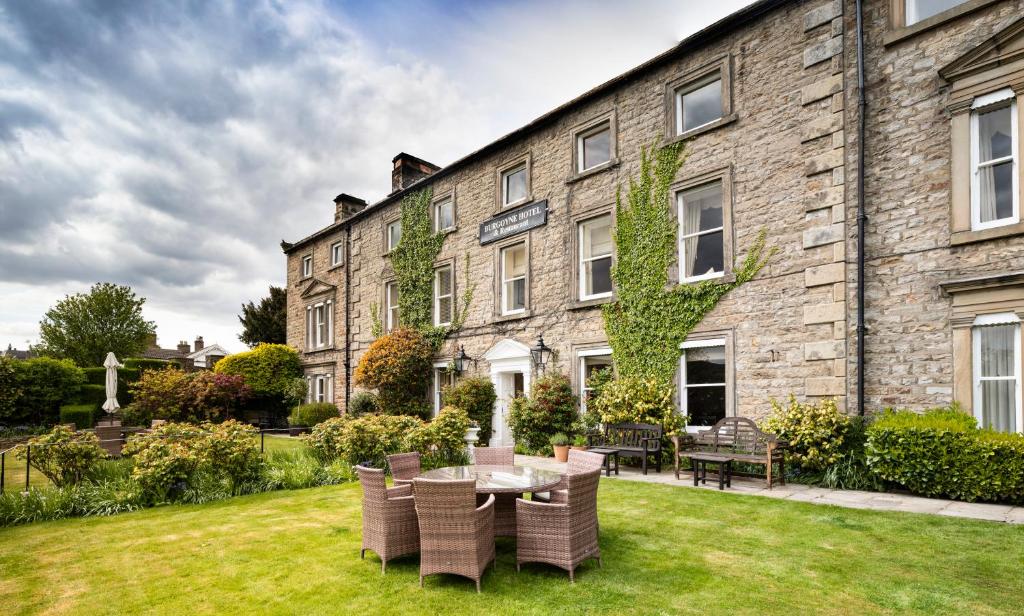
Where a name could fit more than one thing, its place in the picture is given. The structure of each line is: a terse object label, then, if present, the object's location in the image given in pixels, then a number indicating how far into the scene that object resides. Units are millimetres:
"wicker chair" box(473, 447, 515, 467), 7156
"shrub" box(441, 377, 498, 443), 15250
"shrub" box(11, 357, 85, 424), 20188
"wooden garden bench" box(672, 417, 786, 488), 8901
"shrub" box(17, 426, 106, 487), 8578
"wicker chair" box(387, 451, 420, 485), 6534
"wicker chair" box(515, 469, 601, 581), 4871
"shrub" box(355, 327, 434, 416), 17406
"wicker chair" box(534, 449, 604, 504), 5799
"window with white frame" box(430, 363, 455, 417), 17547
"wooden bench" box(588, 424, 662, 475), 10445
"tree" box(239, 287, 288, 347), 37500
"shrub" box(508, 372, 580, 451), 12859
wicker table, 5406
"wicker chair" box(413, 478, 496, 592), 4648
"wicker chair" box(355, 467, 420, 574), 5254
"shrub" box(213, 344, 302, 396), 23578
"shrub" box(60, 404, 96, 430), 19984
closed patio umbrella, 16969
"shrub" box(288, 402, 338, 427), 21219
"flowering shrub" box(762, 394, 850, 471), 8672
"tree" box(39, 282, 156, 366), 38062
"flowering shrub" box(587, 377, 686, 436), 11055
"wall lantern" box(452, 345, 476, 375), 16562
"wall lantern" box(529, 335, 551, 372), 13938
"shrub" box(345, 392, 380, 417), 19766
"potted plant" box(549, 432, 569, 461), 12117
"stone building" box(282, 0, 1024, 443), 8109
